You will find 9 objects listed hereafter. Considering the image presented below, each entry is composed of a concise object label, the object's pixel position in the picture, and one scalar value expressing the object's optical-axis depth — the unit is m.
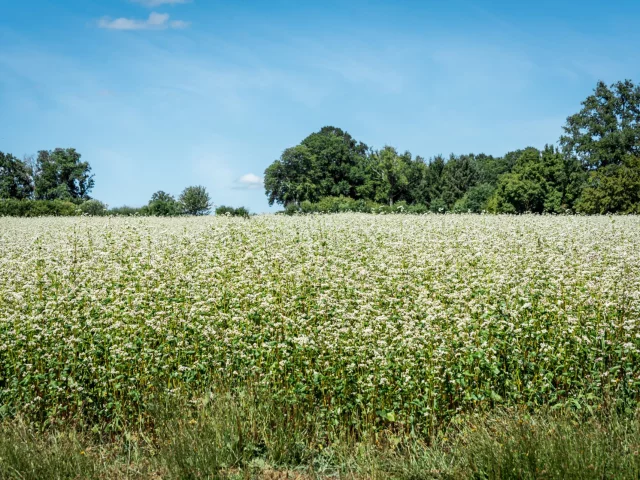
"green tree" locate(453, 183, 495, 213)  64.31
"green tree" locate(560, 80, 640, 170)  60.06
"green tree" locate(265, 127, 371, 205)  82.75
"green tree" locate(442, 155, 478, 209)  76.36
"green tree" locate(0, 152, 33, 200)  79.56
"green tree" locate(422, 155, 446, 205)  80.81
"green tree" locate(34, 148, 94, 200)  80.19
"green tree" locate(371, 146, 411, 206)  85.44
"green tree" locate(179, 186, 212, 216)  85.06
